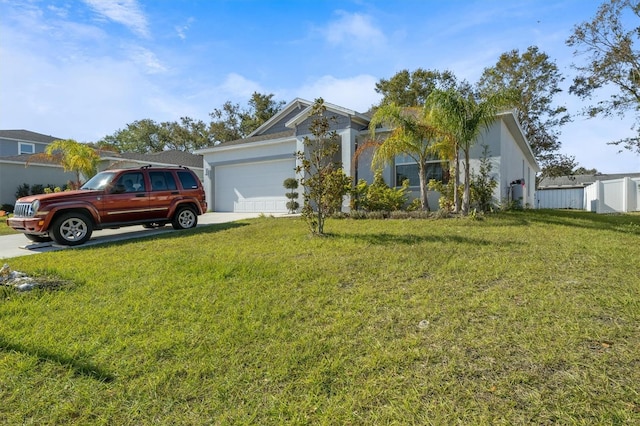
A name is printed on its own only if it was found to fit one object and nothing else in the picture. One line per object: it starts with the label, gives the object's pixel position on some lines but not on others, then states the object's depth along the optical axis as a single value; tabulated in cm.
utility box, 1330
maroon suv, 805
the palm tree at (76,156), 1639
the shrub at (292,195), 1439
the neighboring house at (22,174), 2069
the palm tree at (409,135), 1064
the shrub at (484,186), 1136
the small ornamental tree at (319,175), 763
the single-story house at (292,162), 1222
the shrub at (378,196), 1193
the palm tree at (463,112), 959
